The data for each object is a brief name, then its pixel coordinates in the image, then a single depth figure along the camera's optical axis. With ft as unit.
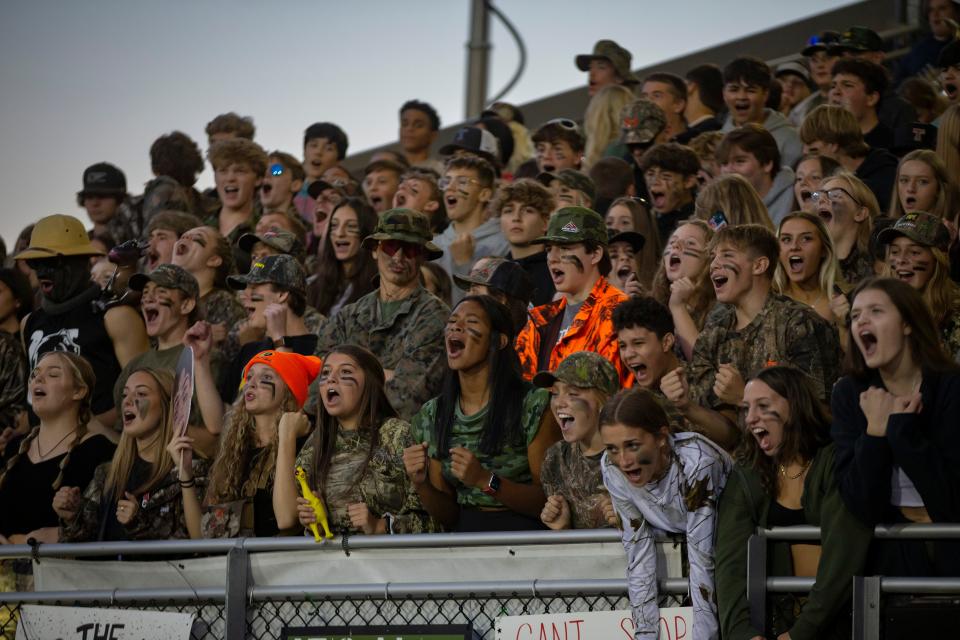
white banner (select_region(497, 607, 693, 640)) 41.09
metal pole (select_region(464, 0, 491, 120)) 132.05
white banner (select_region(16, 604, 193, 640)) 47.65
